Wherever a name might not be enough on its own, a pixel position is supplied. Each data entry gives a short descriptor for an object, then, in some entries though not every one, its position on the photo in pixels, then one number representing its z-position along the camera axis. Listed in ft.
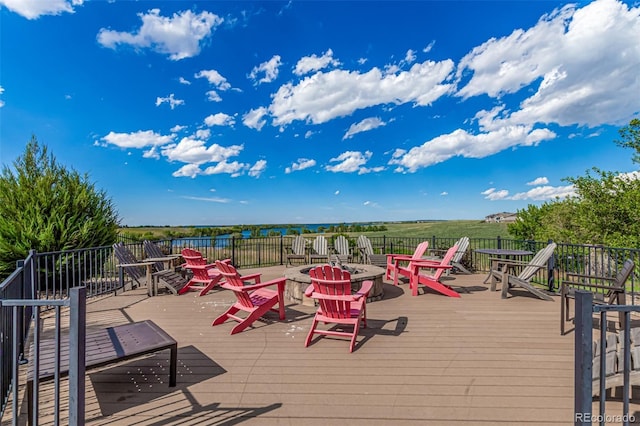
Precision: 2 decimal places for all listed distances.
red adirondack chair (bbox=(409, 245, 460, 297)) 18.21
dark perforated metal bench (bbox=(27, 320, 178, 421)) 6.59
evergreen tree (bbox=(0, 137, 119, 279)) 23.99
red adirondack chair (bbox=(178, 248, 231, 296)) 18.92
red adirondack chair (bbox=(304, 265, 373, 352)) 11.11
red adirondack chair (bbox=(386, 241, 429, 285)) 20.40
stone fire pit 16.83
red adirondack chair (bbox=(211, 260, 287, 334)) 12.48
